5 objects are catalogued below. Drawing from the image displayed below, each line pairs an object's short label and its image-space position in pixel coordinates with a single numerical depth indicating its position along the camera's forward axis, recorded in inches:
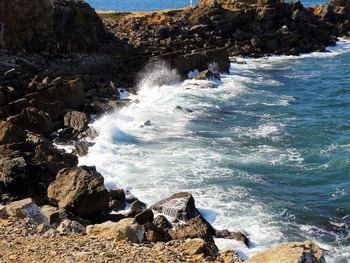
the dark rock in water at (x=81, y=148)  1136.3
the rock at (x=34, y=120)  1189.5
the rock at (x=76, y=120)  1285.7
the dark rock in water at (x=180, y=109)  1539.1
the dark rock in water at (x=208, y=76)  1989.4
